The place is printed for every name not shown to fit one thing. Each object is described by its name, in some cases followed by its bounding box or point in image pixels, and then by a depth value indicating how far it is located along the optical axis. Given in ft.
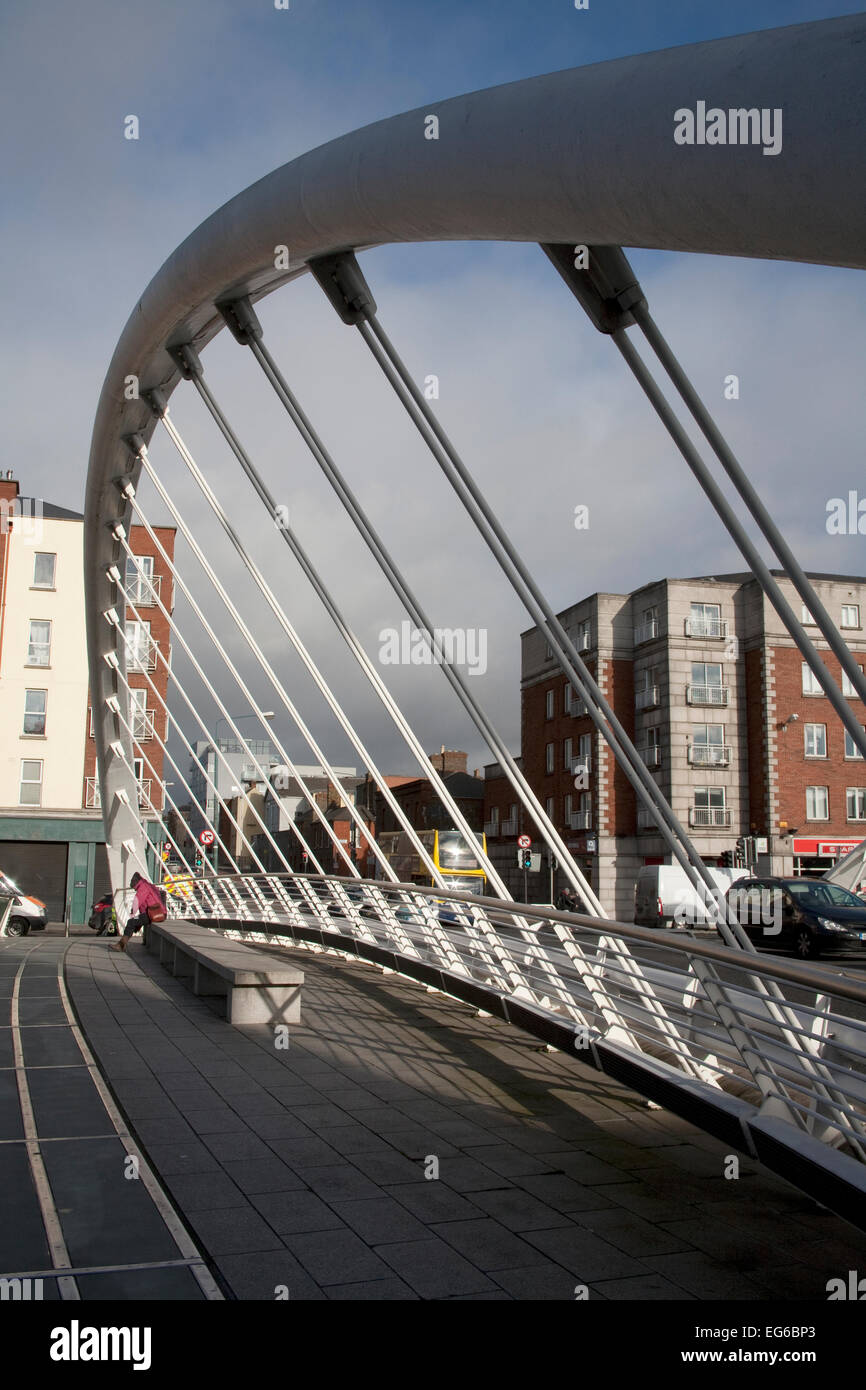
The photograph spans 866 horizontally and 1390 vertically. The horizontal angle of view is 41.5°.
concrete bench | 28.40
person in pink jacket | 47.32
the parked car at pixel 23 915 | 85.56
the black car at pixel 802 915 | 61.87
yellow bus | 114.83
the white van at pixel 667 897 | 104.37
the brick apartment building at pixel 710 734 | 130.00
